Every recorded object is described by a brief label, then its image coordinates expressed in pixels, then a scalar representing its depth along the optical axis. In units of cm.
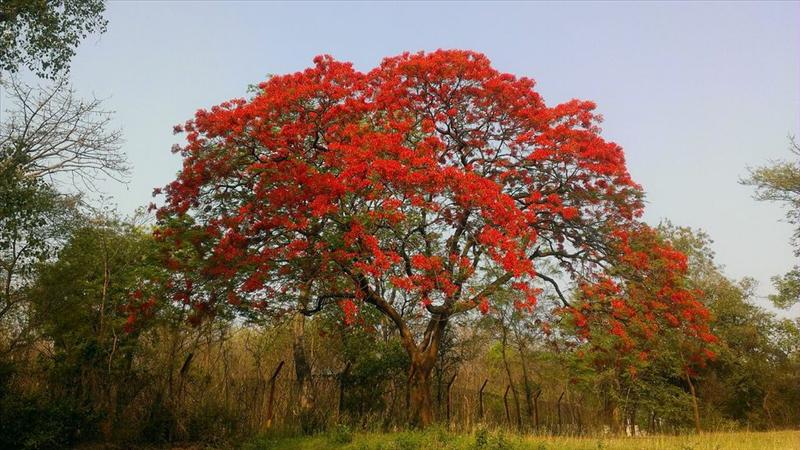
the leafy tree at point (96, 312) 1146
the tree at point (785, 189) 2200
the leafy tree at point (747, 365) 2536
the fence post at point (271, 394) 1259
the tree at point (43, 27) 1024
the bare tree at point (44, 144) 1062
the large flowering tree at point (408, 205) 1242
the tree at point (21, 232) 1016
